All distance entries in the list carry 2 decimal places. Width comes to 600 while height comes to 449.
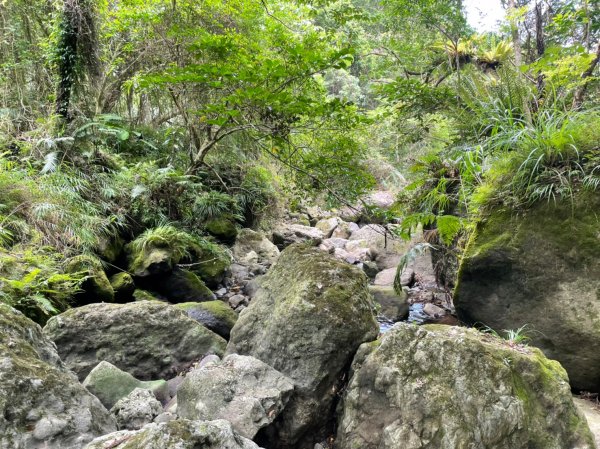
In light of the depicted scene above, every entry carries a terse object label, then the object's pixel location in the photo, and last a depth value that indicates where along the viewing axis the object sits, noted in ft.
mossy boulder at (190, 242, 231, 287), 22.84
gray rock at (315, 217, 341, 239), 37.56
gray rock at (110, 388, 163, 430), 8.55
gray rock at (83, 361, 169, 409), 9.52
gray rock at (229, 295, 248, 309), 20.81
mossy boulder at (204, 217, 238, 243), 26.94
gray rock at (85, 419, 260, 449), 5.25
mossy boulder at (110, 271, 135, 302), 18.28
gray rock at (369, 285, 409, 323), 19.22
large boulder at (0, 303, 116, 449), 6.04
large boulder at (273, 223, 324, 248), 33.06
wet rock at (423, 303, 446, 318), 19.26
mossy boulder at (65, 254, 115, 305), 16.11
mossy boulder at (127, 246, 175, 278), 19.54
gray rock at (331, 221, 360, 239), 36.70
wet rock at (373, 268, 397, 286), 23.78
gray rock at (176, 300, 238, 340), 16.03
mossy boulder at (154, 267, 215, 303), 20.21
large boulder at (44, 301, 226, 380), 11.72
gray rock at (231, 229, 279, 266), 27.93
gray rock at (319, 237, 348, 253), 31.59
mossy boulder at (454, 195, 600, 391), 11.38
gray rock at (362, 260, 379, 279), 25.92
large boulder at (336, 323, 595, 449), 7.31
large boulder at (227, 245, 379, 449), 9.04
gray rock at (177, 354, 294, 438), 8.13
